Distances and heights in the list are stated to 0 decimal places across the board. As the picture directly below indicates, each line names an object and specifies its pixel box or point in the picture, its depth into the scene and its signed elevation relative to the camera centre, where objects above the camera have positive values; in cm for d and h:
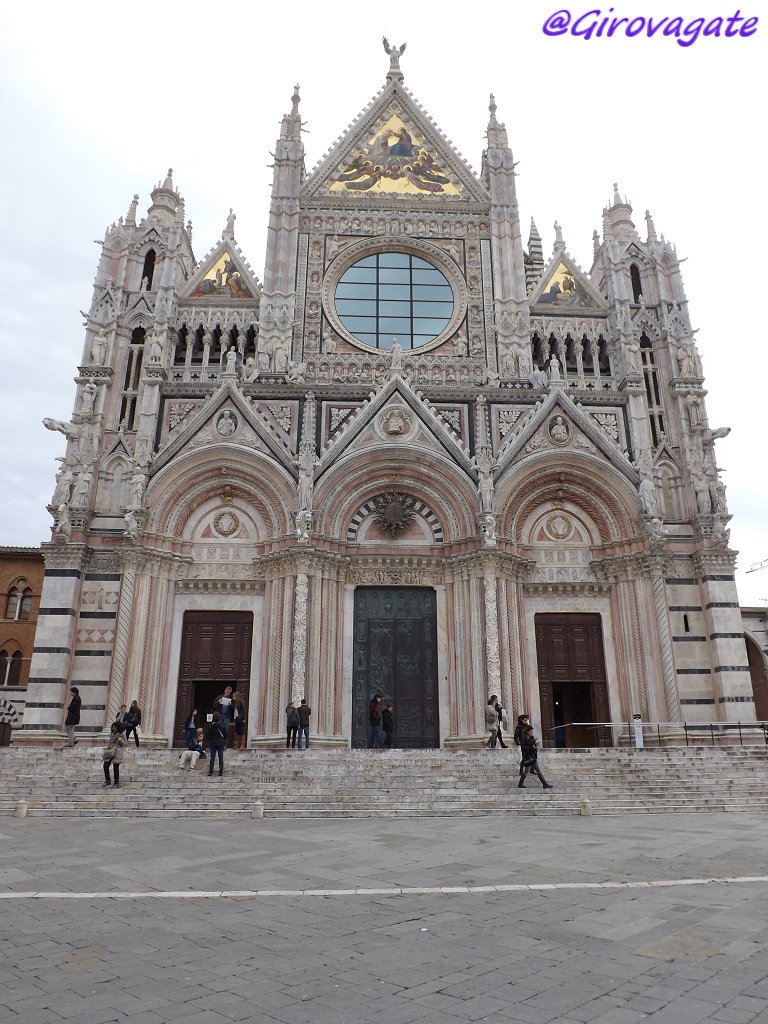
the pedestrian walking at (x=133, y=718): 1591 +30
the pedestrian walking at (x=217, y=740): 1438 -16
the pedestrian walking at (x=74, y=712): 1853 +49
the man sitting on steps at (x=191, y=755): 1489 -46
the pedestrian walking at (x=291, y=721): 1752 +25
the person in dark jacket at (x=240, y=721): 1949 +28
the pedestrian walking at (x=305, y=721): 1761 +25
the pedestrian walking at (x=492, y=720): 1805 +27
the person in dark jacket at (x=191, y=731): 1541 +2
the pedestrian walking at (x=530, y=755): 1335 -43
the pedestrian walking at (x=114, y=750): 1332 -34
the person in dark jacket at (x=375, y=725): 1895 +17
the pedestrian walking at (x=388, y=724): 1927 +19
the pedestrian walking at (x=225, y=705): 1647 +63
